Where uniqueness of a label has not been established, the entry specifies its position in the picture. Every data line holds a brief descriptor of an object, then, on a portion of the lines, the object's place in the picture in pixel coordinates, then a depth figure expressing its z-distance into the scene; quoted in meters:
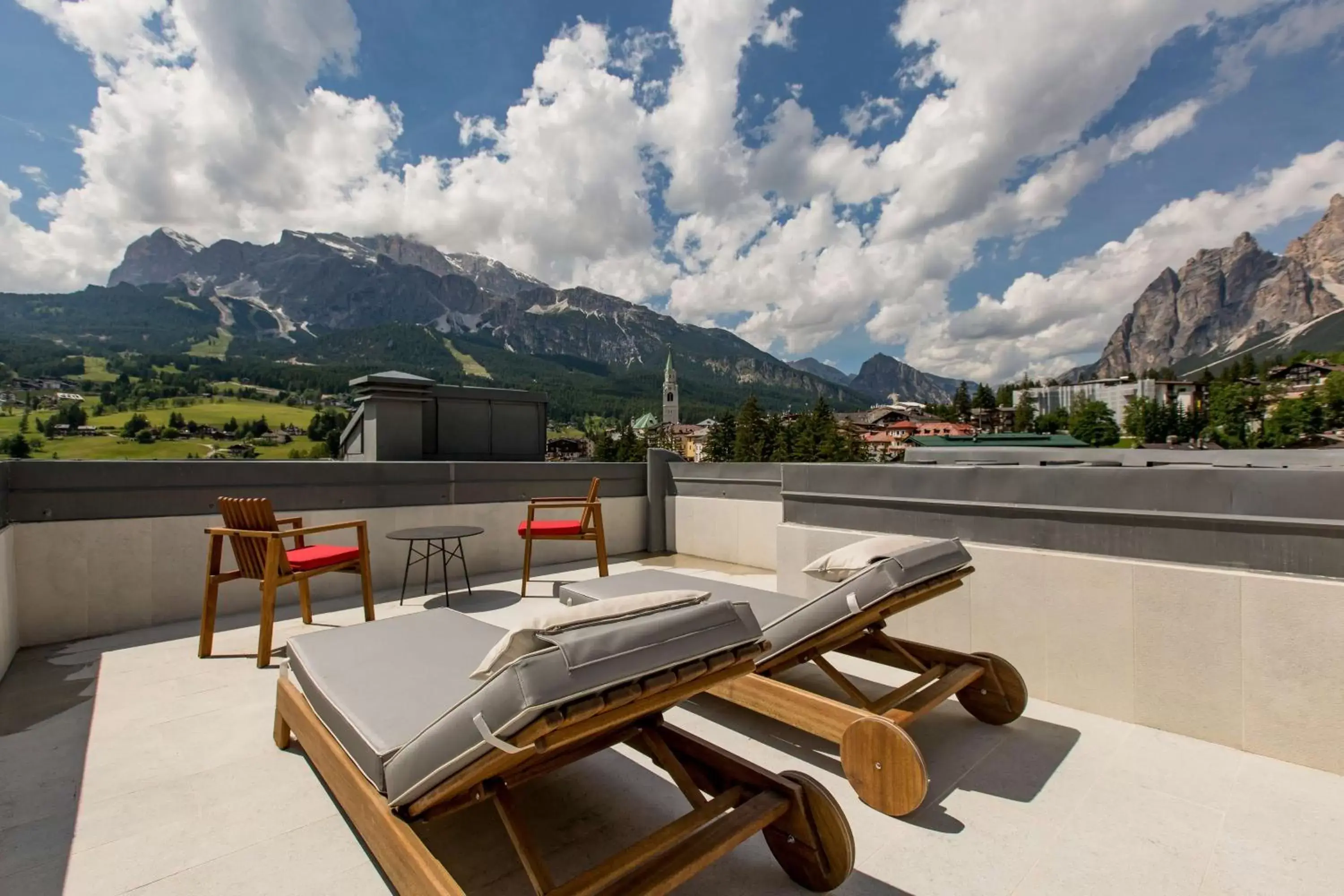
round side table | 4.54
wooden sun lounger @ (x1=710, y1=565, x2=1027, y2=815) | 2.02
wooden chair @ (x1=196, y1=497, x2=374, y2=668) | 3.46
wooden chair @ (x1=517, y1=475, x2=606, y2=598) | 5.30
